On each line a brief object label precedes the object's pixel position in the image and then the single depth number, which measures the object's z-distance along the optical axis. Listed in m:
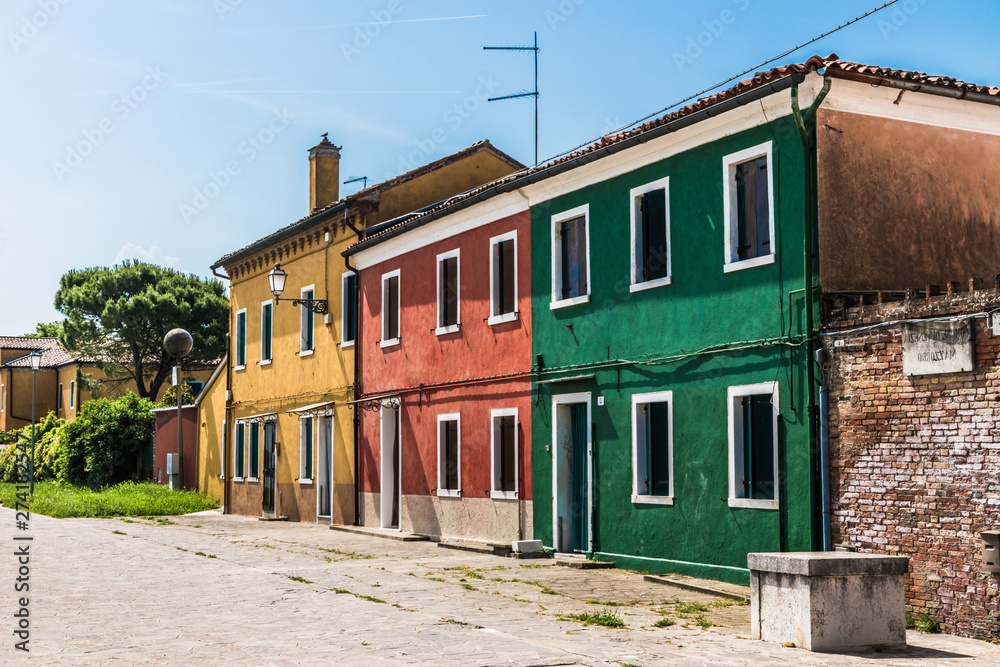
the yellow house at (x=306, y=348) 24.19
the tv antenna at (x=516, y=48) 20.63
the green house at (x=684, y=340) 12.52
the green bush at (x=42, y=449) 40.59
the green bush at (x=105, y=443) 37.03
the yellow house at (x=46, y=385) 59.19
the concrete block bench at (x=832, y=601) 9.15
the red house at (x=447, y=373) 18.19
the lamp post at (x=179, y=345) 31.78
